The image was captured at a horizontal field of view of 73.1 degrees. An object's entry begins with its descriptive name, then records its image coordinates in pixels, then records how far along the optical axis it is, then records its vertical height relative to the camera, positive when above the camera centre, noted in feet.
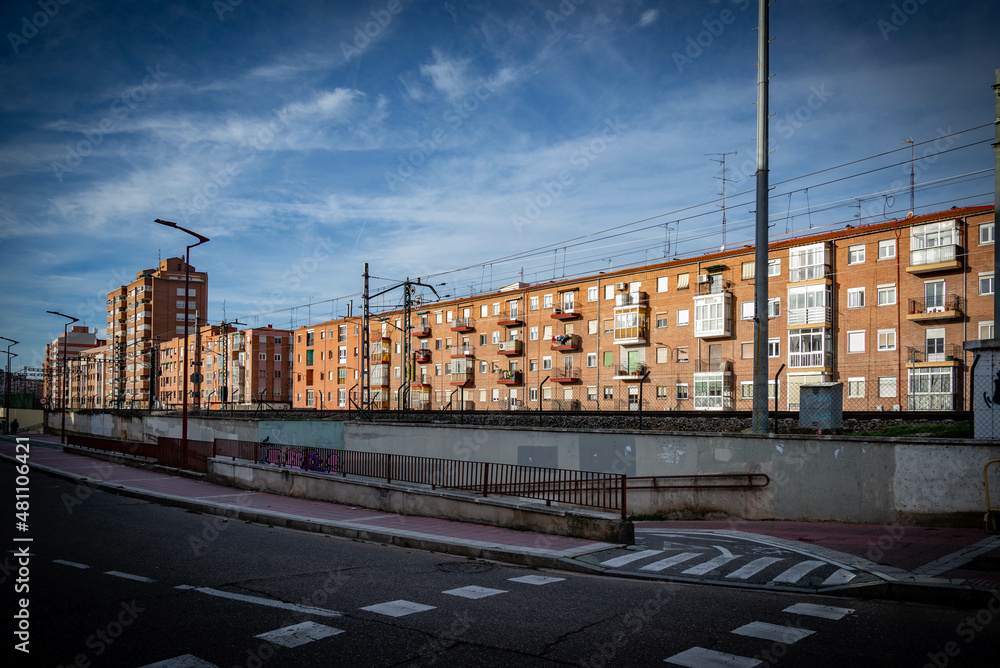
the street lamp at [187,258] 82.38 +13.85
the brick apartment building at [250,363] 356.38 -2.66
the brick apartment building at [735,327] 134.21 +8.11
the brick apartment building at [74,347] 536.54 +8.69
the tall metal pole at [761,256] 52.65 +8.33
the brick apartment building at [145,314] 397.39 +26.76
